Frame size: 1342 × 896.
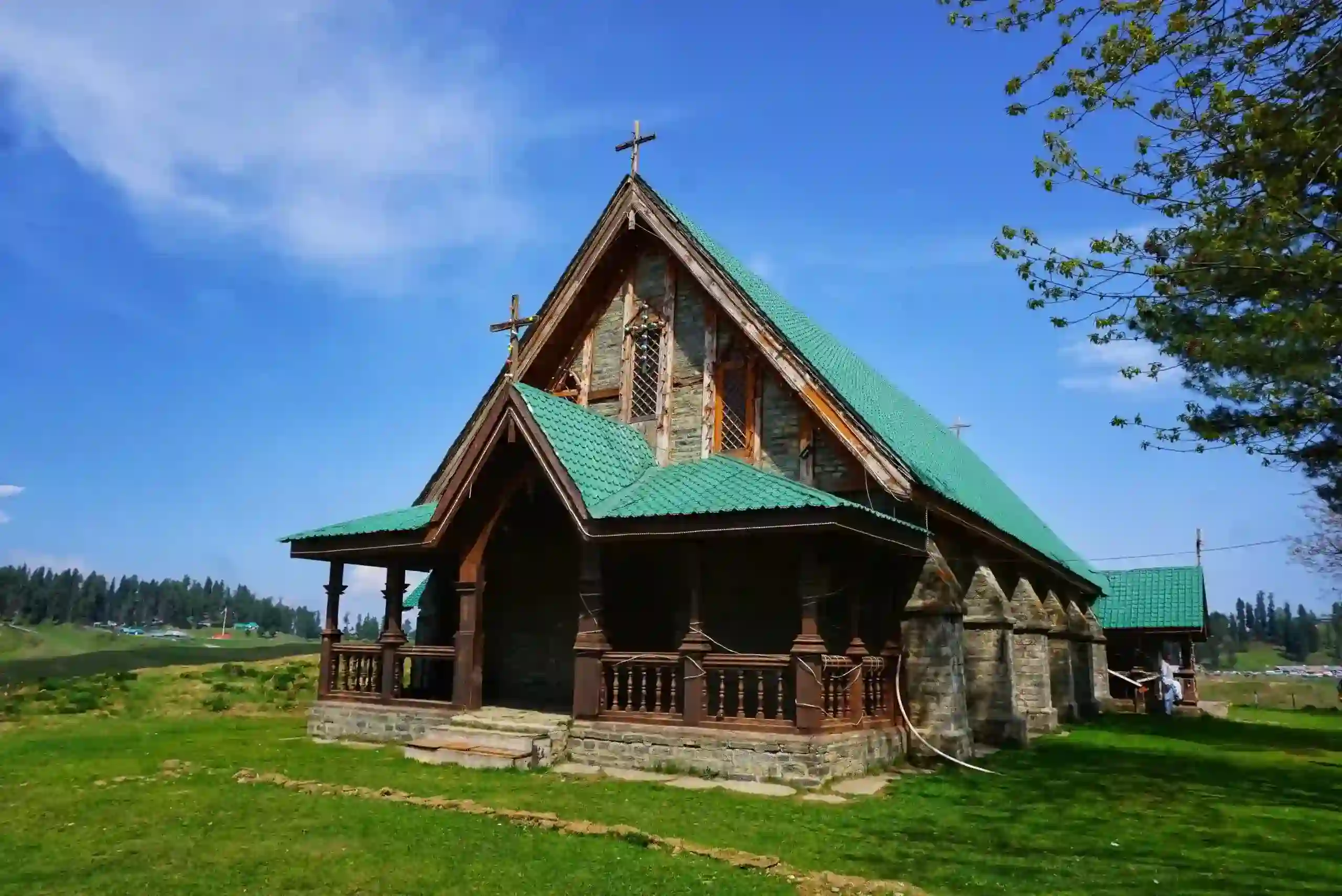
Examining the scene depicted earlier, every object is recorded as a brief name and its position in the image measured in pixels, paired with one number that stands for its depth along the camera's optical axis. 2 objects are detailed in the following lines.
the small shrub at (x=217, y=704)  25.04
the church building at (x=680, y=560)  13.88
